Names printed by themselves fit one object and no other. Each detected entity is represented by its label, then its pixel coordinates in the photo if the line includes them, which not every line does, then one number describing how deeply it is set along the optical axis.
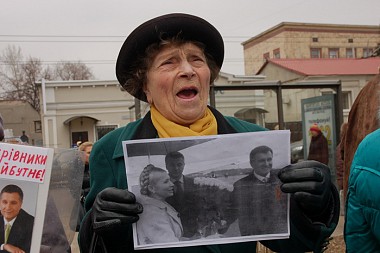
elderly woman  1.41
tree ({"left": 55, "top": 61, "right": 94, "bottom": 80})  41.41
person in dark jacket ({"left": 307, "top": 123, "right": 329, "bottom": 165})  7.92
